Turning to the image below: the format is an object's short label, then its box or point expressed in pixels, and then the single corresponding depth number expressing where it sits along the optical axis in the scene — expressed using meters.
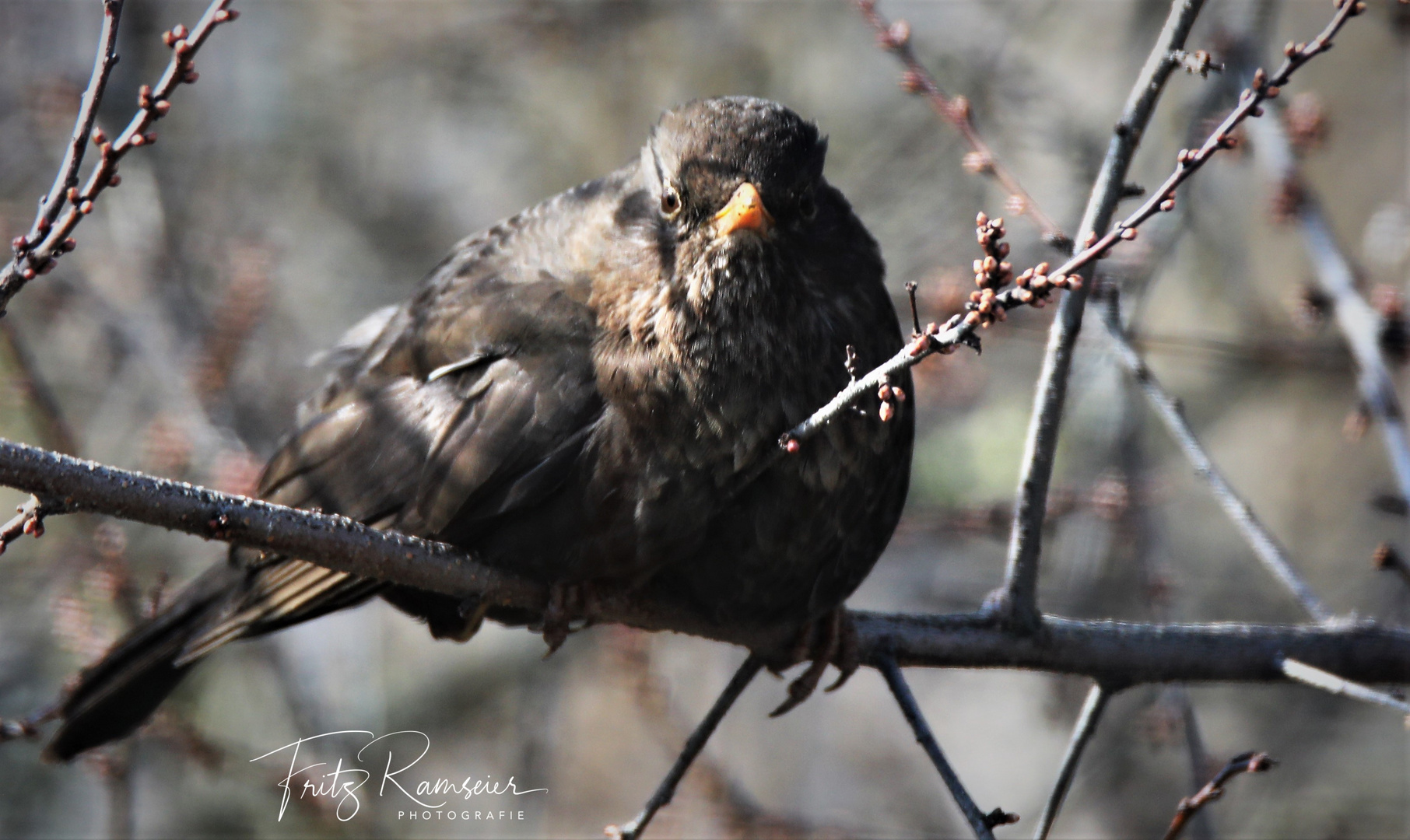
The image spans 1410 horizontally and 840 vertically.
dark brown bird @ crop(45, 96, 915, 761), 6.30
